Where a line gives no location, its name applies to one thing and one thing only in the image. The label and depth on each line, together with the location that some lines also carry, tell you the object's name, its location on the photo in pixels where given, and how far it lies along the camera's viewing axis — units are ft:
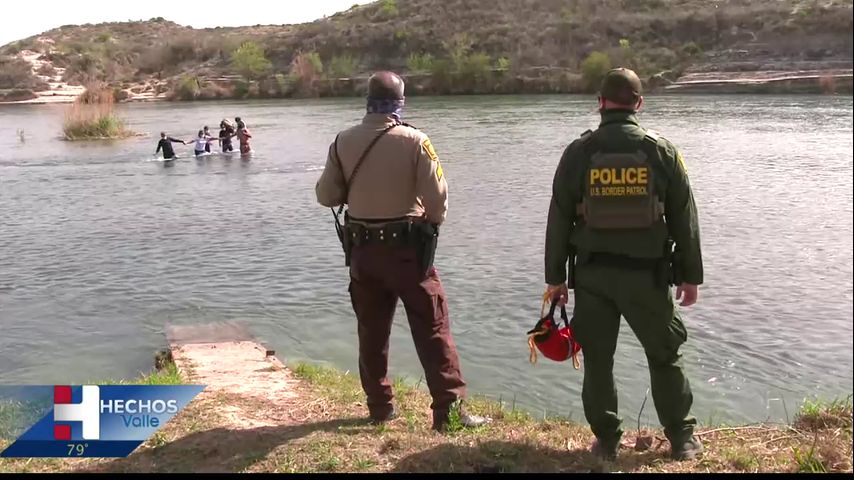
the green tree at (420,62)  209.87
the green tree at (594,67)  153.58
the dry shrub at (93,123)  107.14
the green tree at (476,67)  190.60
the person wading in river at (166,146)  81.46
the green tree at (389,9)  264.31
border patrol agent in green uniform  13.37
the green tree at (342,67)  220.43
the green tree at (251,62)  237.25
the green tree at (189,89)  213.87
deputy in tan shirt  15.83
